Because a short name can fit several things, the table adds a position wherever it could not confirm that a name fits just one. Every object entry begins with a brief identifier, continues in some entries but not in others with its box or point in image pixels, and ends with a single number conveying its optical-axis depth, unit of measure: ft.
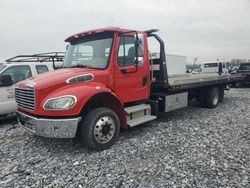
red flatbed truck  13.41
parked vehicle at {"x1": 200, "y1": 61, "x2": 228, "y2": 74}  74.58
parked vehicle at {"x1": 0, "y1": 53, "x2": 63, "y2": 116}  21.16
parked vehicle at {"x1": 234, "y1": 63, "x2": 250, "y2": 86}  52.26
